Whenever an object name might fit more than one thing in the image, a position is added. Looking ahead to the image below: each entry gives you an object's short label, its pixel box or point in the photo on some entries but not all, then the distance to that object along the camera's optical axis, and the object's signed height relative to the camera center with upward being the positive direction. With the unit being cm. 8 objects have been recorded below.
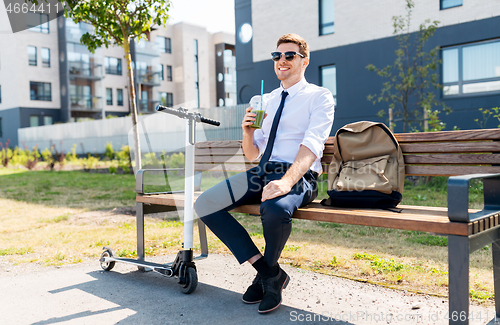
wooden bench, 212 -45
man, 273 -26
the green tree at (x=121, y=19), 632 +189
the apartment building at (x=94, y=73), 3522 +613
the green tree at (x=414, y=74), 1193 +180
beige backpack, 281 -23
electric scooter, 323 -68
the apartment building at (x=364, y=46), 1343 +325
